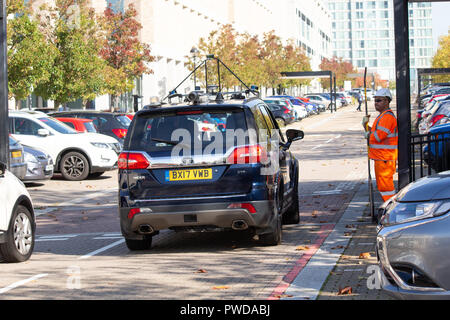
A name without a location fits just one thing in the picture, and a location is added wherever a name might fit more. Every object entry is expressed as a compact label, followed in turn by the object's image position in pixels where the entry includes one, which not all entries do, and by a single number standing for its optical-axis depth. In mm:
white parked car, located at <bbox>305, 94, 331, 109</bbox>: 75869
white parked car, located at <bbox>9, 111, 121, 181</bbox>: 21078
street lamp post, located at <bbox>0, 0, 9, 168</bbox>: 14844
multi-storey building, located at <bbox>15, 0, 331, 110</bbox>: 53531
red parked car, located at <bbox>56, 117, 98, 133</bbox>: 23427
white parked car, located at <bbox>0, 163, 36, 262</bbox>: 9289
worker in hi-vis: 10812
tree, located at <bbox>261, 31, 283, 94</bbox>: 77125
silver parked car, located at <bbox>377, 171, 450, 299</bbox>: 5531
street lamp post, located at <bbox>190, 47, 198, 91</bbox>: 44000
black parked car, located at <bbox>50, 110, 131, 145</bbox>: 25234
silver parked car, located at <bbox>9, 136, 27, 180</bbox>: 16359
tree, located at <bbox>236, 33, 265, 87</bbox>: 61184
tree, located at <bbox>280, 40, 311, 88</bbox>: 84562
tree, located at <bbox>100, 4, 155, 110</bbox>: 41875
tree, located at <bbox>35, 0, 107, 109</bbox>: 33938
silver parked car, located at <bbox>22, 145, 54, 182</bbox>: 18812
